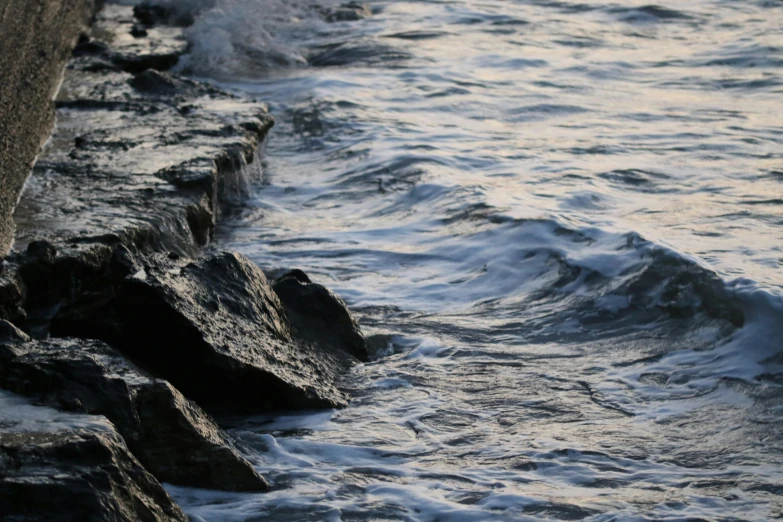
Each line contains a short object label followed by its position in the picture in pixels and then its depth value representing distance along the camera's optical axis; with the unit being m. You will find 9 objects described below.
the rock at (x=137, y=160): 10.77
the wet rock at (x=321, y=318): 9.34
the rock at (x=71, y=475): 5.21
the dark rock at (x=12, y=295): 8.73
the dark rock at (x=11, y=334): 7.02
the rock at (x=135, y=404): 6.38
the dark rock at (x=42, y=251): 9.27
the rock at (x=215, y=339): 7.82
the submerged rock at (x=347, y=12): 27.83
